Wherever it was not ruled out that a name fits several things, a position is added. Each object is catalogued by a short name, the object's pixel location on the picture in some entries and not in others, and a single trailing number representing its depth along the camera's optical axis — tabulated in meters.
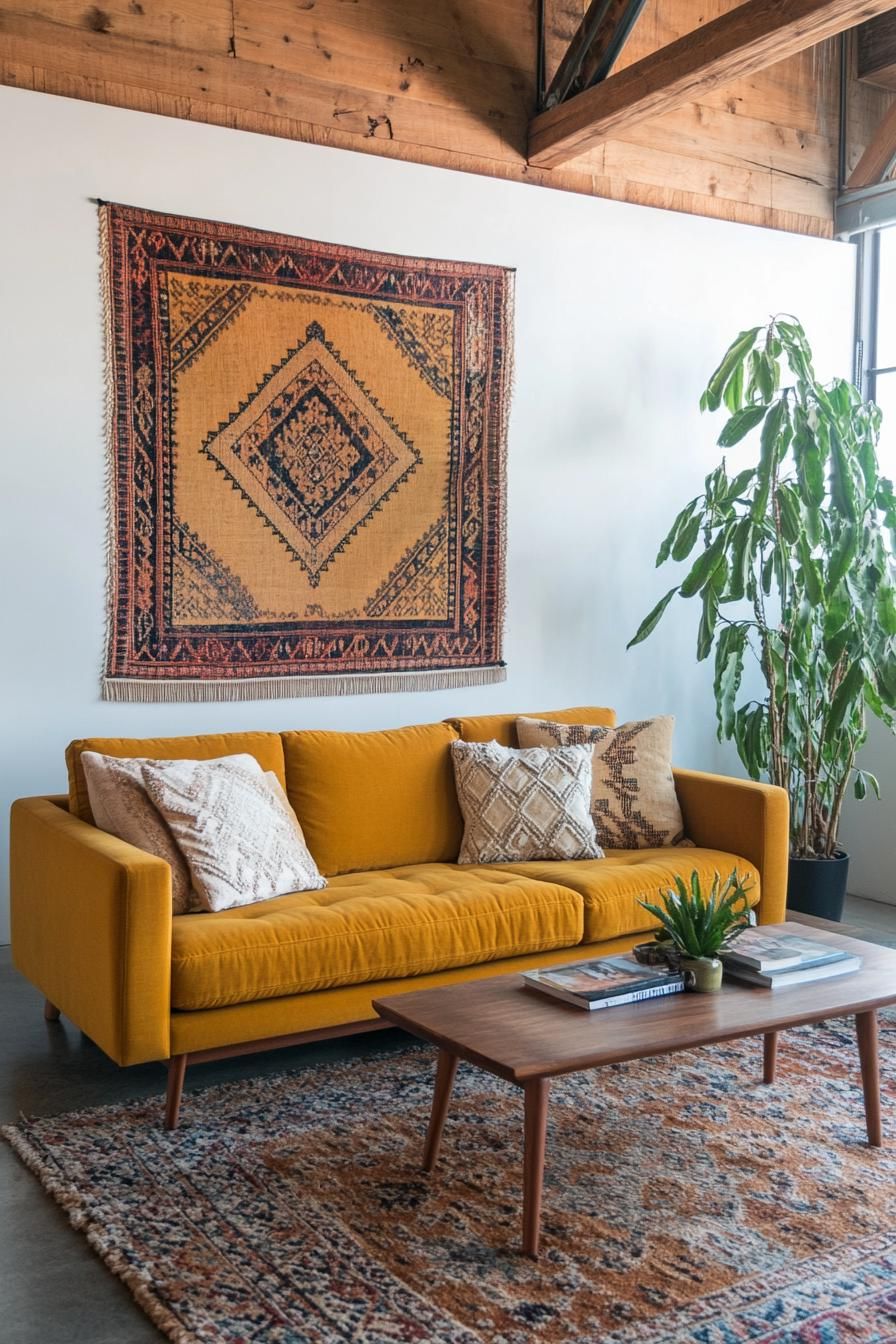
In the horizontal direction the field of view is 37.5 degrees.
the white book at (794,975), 2.71
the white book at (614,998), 2.55
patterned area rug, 2.10
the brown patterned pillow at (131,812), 3.16
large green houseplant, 4.60
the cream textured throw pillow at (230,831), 3.17
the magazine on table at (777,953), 2.74
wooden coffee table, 2.27
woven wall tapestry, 4.11
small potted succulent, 2.67
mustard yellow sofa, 2.83
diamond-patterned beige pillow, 3.79
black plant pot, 4.71
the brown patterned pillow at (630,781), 3.99
